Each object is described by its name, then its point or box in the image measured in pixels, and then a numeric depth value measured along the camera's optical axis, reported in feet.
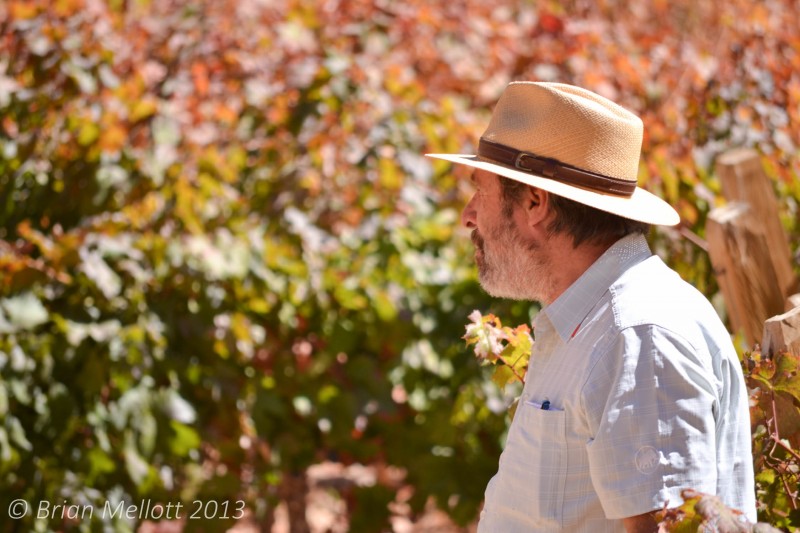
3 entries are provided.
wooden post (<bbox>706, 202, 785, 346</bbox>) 17.65
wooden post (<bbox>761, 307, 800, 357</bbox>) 16.43
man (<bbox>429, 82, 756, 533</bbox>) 15.70
